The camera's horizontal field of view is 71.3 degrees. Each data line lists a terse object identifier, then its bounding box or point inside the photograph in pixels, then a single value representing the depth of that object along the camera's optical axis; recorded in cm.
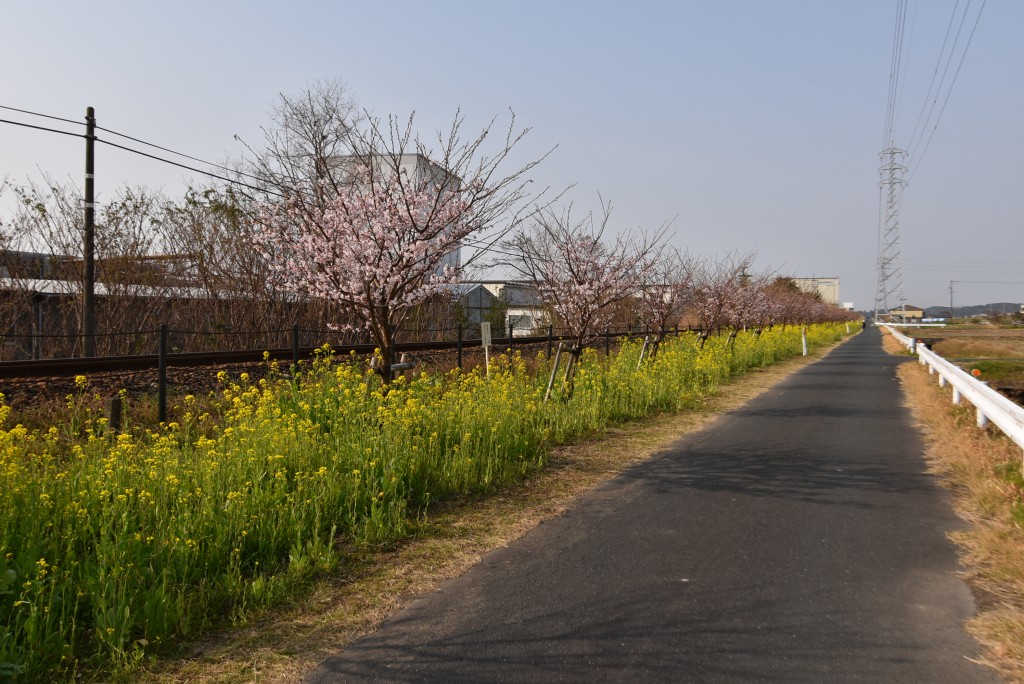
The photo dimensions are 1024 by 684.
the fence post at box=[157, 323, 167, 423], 979
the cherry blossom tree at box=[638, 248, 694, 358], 2048
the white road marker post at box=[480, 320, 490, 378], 1267
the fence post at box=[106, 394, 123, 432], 804
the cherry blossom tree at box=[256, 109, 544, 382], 771
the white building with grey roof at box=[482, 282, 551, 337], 2589
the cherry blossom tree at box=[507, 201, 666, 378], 1288
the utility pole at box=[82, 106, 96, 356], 1530
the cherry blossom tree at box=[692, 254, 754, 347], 2520
